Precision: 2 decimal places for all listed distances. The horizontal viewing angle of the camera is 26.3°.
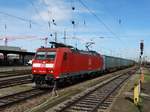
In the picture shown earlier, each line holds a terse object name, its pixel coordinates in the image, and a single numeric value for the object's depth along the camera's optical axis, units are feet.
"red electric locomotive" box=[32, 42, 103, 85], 73.56
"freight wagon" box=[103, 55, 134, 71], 159.72
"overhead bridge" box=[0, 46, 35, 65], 210.59
